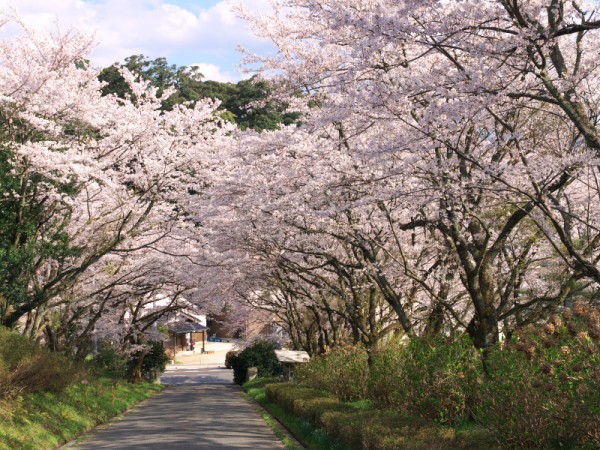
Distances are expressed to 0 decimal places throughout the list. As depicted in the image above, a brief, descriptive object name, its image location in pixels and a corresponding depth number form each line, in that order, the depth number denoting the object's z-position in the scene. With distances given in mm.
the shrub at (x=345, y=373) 16859
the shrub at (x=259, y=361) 42031
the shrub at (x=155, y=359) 41191
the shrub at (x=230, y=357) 46200
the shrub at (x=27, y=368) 14789
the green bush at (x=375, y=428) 8594
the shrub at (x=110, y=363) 29662
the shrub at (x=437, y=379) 10375
